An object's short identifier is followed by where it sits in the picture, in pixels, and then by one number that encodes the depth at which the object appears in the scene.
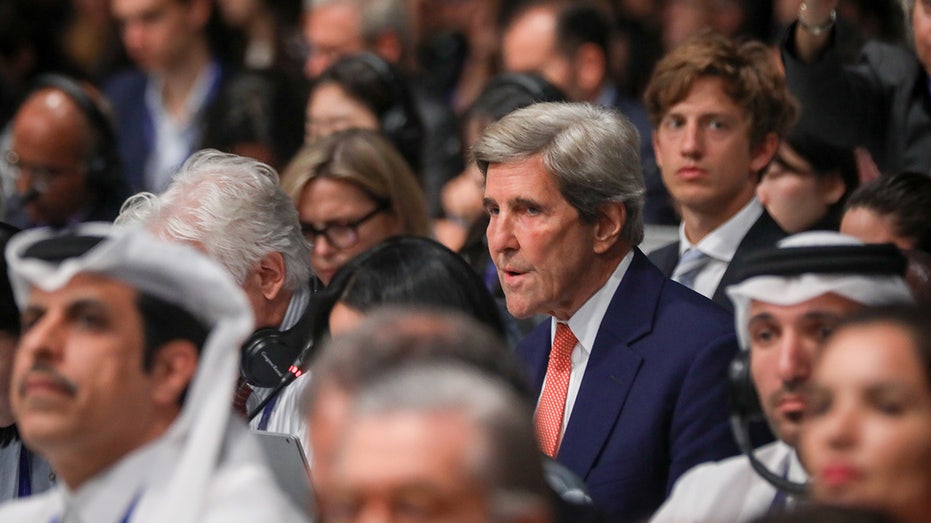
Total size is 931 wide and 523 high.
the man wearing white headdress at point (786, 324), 5.99
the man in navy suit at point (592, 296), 7.39
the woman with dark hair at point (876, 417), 5.00
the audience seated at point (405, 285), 6.79
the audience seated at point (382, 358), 4.70
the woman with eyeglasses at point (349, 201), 9.81
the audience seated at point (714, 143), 9.45
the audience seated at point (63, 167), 12.22
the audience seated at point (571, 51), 13.63
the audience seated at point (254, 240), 7.89
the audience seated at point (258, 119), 12.87
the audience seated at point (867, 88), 9.22
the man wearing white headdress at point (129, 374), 5.55
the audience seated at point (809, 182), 9.82
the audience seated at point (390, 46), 14.09
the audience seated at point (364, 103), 12.23
